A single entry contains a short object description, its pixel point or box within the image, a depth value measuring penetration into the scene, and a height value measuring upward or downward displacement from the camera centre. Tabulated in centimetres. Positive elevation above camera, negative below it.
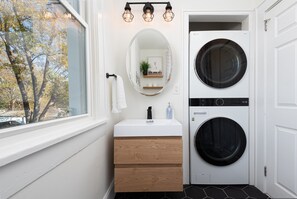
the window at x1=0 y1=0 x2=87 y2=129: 64 +16
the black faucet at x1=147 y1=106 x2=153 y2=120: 196 -23
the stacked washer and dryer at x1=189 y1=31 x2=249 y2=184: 192 -15
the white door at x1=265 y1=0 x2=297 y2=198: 141 -6
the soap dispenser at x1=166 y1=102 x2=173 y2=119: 197 -22
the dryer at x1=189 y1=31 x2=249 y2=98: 192 +36
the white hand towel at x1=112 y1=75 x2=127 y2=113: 159 -2
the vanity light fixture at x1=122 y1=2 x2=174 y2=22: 185 +92
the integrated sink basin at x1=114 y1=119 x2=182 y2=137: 149 -33
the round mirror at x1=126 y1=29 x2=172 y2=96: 200 +39
